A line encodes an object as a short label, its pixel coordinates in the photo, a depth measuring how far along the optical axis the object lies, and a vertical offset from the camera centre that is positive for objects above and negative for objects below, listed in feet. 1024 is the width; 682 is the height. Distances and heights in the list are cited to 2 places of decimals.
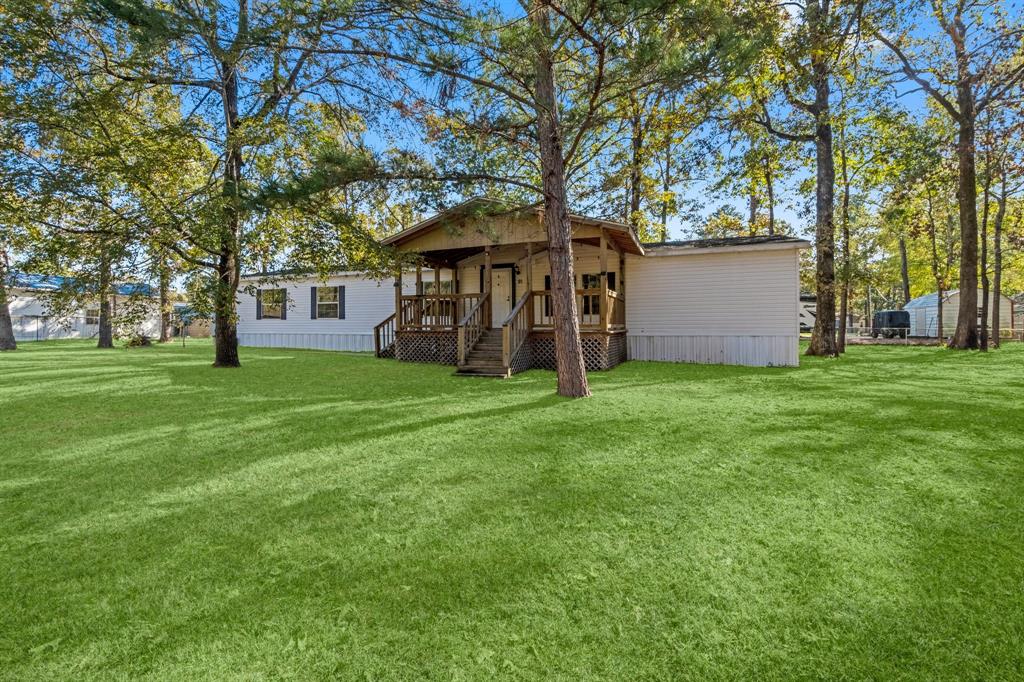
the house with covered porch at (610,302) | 37.19 +2.04
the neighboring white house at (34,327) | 90.22 +0.29
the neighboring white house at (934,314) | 81.35 +1.37
